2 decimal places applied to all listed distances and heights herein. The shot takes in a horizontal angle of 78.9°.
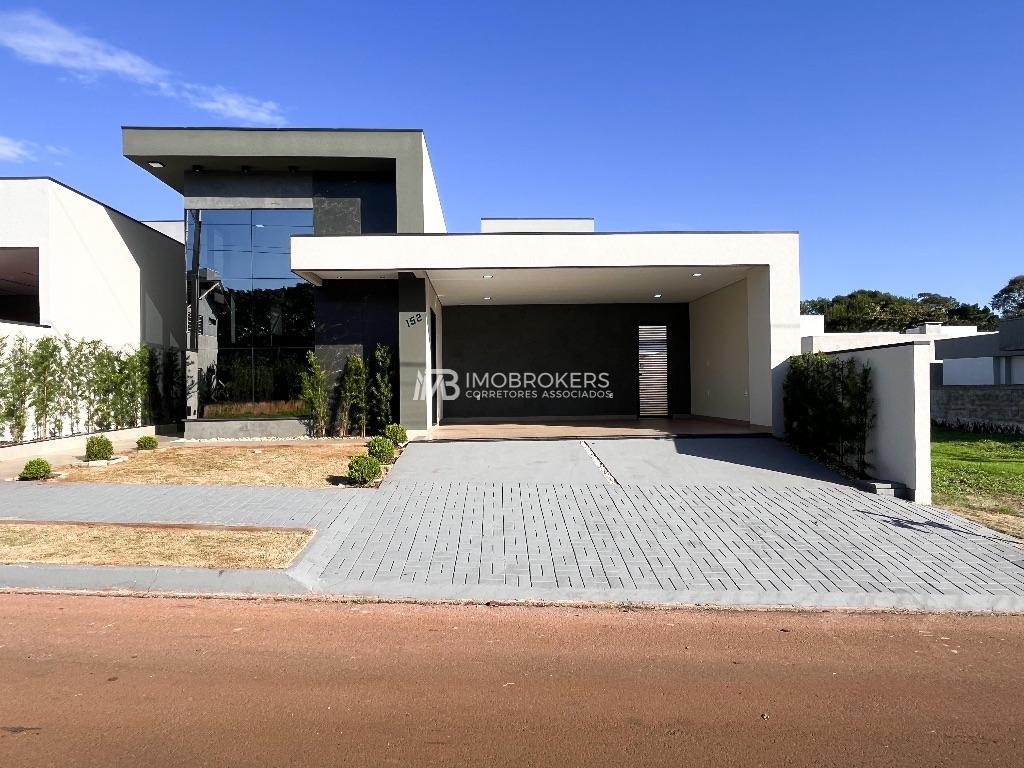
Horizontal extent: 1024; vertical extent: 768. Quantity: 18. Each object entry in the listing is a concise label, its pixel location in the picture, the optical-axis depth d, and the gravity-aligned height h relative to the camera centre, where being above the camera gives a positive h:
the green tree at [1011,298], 57.72 +8.04
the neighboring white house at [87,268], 13.04 +2.92
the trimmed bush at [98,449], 10.84 -1.05
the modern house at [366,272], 12.64 +2.49
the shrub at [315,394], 14.21 -0.14
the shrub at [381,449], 10.62 -1.07
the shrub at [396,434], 12.22 -0.92
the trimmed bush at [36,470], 9.25 -1.21
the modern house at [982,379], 19.48 +0.18
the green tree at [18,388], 11.88 +0.03
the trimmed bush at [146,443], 12.23 -1.07
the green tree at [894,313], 48.06 +5.75
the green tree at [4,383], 11.72 +0.13
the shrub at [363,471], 9.27 -1.24
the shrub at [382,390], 14.12 -0.06
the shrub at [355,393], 14.19 -0.12
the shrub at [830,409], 9.64 -0.40
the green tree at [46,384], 12.38 +0.11
